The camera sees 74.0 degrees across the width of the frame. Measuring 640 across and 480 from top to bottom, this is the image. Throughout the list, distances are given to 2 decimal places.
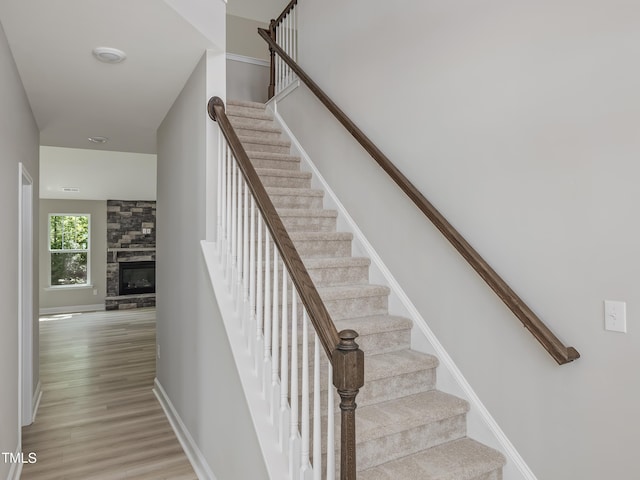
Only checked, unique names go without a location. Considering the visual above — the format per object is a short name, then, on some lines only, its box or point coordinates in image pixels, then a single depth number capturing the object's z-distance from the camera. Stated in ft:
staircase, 6.43
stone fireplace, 32.58
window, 31.30
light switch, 5.33
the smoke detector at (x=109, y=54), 8.34
